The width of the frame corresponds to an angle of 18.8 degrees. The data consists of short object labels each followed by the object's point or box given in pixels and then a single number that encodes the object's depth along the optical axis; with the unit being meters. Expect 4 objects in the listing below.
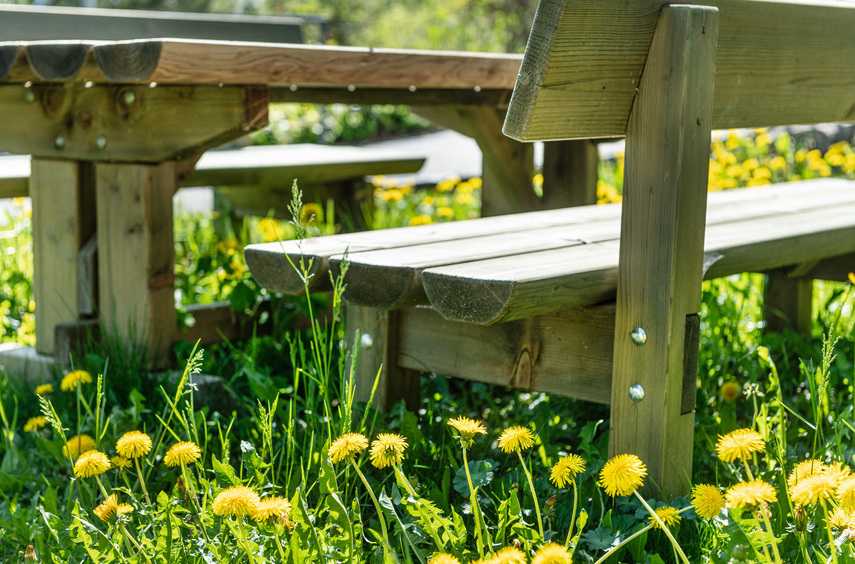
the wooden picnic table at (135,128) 4.71
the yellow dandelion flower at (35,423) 4.46
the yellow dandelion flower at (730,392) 4.83
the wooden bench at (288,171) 6.70
